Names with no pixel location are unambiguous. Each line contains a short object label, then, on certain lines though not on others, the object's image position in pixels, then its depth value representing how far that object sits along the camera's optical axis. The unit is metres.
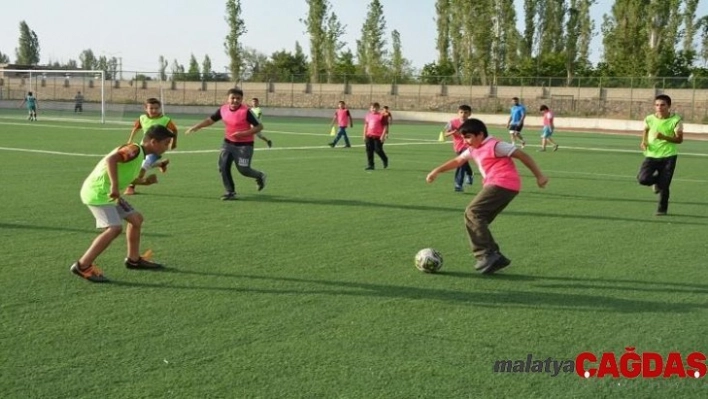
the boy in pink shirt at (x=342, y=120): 25.23
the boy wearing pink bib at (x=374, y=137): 18.42
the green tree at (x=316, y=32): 76.69
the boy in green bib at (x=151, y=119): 12.79
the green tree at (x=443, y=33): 81.69
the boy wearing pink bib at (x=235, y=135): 12.41
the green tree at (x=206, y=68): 73.44
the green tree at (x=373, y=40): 82.50
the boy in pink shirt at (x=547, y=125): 26.14
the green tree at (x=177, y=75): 73.99
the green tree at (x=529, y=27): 74.06
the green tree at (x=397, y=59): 85.69
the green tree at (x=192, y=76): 73.75
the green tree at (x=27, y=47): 123.61
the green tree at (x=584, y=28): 72.59
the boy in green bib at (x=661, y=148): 11.51
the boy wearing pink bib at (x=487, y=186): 7.36
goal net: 46.42
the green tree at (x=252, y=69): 73.00
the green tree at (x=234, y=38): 77.25
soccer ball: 7.34
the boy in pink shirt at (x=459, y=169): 14.05
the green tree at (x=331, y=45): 77.94
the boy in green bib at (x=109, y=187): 6.53
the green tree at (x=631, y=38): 61.38
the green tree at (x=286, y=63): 90.90
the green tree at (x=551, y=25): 73.25
